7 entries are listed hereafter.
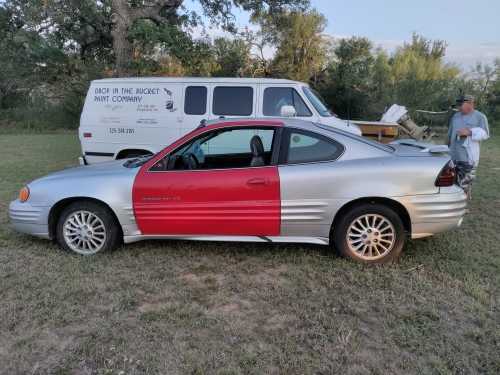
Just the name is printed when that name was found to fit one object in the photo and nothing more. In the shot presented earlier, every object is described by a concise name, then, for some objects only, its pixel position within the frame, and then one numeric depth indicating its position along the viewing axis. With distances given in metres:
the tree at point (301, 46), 25.34
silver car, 3.89
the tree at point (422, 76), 19.53
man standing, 5.54
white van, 7.45
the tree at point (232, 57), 25.11
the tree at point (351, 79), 21.27
